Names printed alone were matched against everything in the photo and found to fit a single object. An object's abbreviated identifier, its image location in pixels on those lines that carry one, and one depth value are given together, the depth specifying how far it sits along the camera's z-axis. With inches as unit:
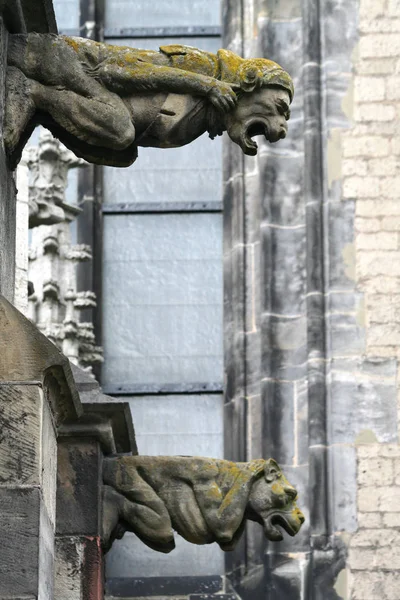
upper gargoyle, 325.4
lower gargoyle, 367.2
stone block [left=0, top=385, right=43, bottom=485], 284.9
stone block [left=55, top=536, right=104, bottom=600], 372.2
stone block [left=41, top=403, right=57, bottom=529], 291.7
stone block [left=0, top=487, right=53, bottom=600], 280.0
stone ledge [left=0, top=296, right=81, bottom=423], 290.7
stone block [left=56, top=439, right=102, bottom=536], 372.2
